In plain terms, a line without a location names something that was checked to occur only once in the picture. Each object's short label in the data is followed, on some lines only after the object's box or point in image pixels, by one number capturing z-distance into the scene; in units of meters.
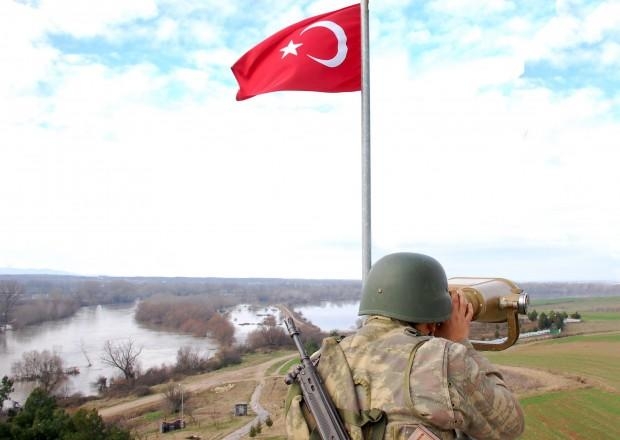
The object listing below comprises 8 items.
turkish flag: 4.14
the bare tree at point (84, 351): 33.46
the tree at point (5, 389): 16.58
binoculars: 2.12
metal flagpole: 3.52
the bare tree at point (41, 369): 27.75
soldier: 1.55
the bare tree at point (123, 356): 29.57
